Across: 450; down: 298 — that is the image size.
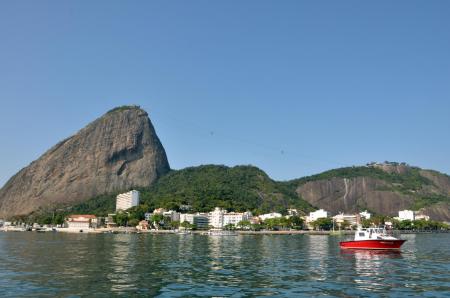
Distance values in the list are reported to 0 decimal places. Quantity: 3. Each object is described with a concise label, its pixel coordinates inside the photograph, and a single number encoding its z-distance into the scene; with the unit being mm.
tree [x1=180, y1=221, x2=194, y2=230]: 197500
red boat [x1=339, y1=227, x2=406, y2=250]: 69500
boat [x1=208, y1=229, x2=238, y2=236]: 165362
